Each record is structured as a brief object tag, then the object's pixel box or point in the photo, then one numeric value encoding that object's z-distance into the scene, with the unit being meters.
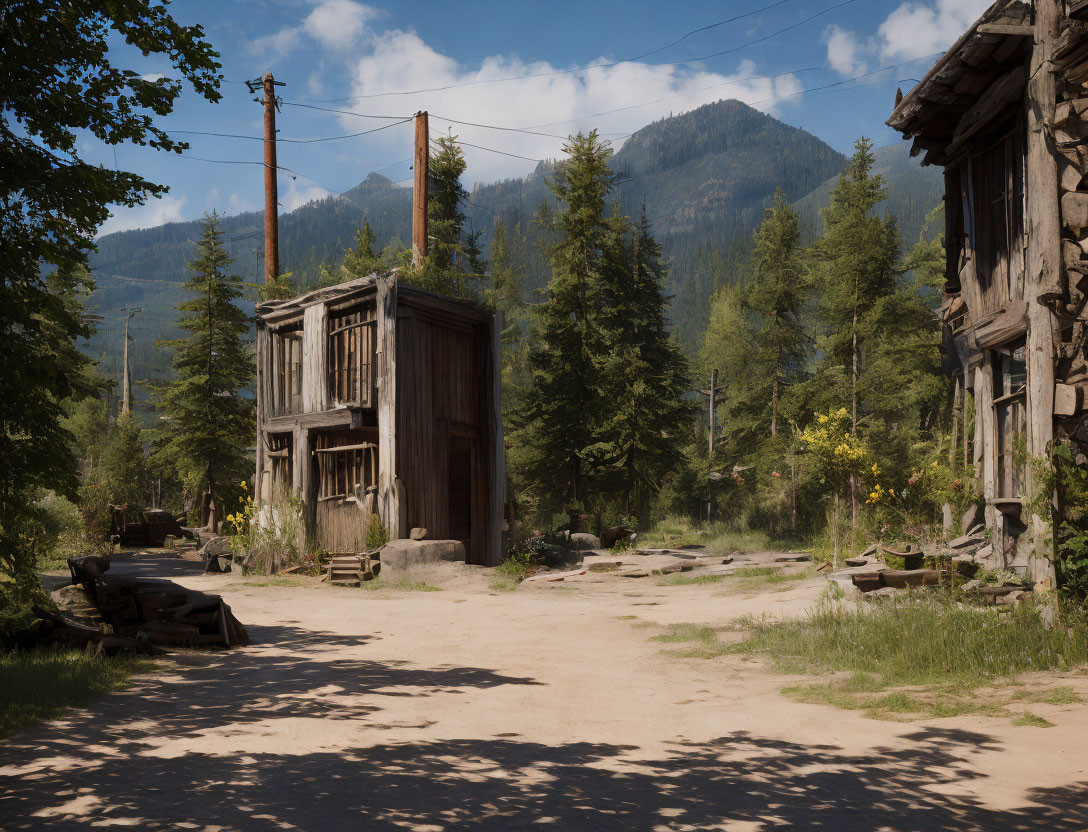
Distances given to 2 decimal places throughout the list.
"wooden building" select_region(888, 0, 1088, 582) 8.98
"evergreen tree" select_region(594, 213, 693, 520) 27.64
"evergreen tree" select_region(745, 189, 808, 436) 32.06
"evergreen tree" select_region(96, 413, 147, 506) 30.83
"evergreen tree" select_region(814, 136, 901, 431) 28.23
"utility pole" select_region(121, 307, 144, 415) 57.66
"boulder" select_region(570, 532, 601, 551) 21.74
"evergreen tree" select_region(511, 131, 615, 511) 27.36
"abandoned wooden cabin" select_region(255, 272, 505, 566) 16.83
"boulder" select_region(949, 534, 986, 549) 13.09
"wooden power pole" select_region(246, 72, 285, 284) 24.86
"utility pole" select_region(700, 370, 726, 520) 45.01
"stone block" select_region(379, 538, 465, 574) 15.54
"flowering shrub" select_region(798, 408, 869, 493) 20.53
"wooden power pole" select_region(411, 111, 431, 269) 22.89
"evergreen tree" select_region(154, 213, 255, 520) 25.88
